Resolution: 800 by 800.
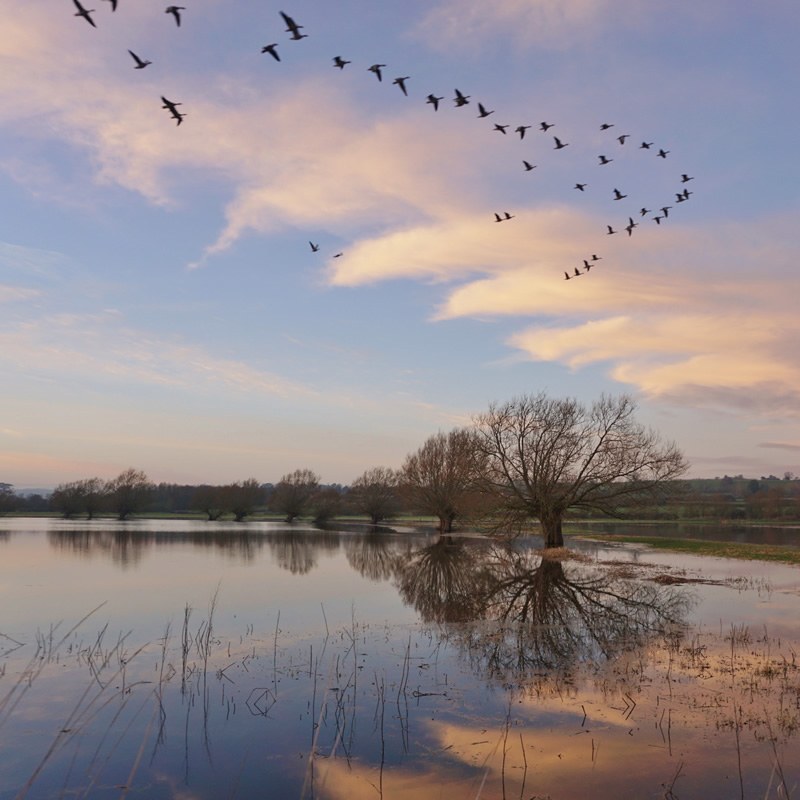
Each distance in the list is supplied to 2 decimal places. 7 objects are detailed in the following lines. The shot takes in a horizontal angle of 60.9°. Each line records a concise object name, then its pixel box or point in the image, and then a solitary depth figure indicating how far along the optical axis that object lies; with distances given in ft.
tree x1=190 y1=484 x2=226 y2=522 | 386.32
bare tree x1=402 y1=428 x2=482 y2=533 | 262.06
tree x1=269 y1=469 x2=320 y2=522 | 384.68
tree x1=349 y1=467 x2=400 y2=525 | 357.61
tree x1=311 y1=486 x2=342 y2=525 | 376.07
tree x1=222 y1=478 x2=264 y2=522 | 380.58
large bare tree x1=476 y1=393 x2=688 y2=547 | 151.94
